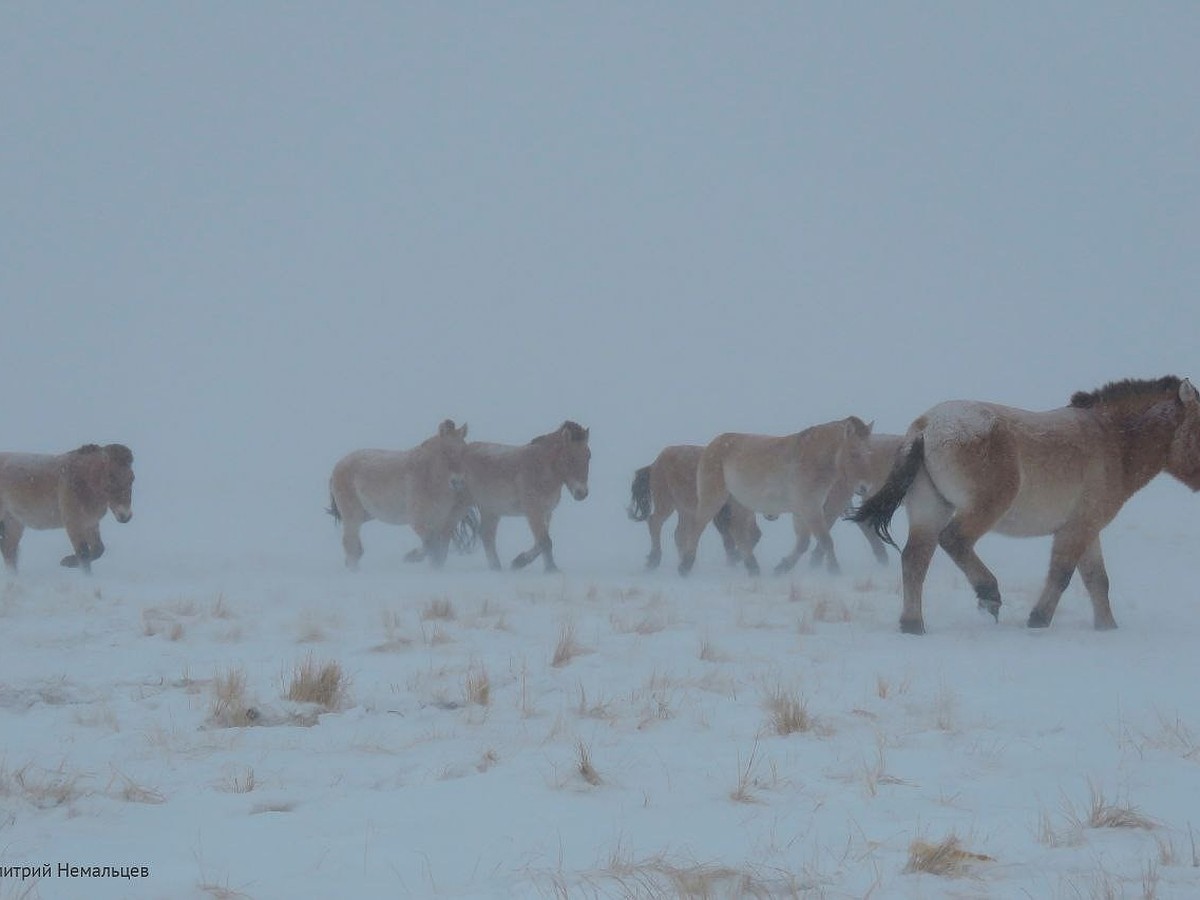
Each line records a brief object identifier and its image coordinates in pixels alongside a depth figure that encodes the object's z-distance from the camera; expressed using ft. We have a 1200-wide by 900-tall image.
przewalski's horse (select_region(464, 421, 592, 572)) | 97.86
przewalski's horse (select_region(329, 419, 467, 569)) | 101.81
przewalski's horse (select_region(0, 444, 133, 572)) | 84.99
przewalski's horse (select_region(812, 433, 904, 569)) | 92.38
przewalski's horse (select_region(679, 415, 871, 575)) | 90.33
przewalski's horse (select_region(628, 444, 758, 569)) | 98.43
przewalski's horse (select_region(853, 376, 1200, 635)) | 54.75
